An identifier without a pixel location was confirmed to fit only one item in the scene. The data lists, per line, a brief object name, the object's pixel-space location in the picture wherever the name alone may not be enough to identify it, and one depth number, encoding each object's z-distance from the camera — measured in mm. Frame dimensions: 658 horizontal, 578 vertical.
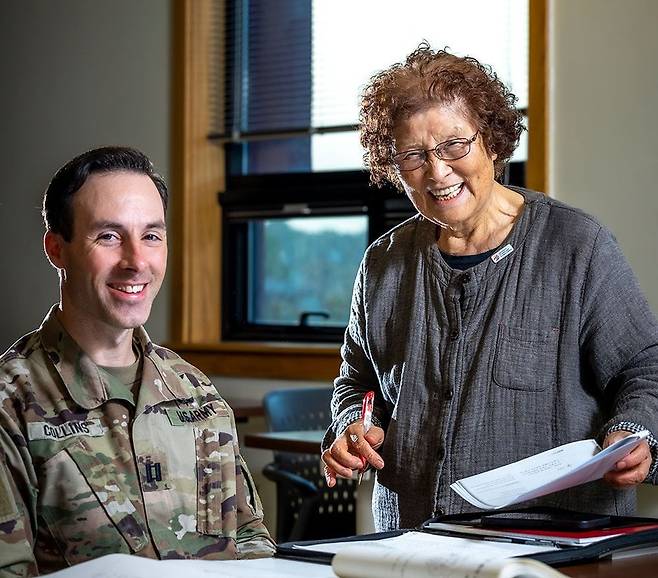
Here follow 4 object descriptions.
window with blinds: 4340
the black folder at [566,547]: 1364
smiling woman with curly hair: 1912
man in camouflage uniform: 1569
